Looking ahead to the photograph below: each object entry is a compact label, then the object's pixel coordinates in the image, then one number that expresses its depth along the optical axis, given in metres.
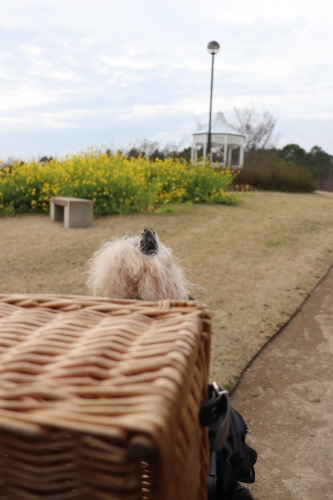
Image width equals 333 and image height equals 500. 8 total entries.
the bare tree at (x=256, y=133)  30.59
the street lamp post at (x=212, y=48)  16.03
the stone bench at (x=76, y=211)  7.76
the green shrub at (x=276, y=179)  16.66
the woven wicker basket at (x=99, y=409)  0.58
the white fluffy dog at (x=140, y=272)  1.69
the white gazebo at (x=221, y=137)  21.25
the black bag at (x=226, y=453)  0.83
